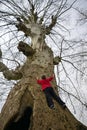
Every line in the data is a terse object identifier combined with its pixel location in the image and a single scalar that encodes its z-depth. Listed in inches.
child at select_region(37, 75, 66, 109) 156.9
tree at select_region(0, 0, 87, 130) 142.1
